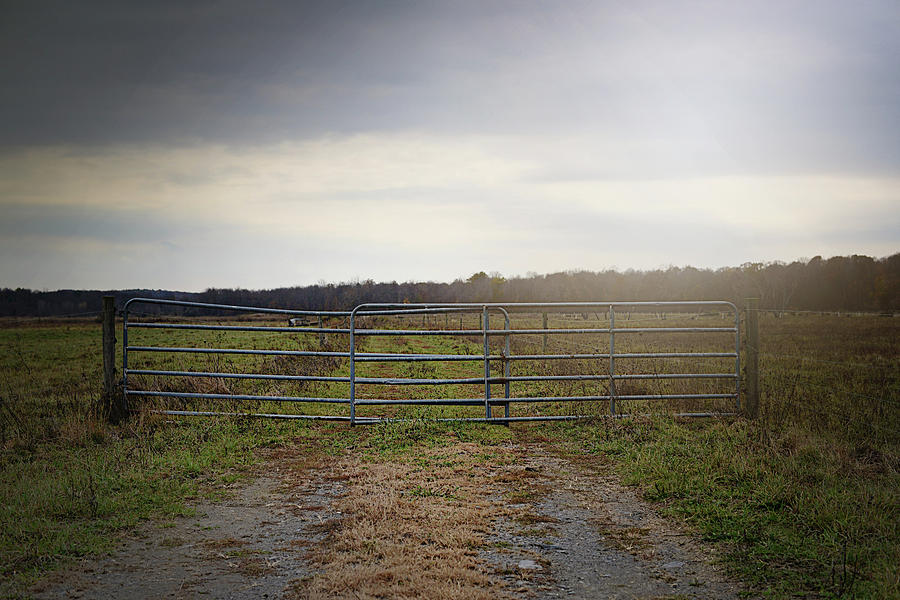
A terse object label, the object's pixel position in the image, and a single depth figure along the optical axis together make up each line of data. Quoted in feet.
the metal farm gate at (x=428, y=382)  30.25
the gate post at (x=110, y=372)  30.71
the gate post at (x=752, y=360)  31.22
